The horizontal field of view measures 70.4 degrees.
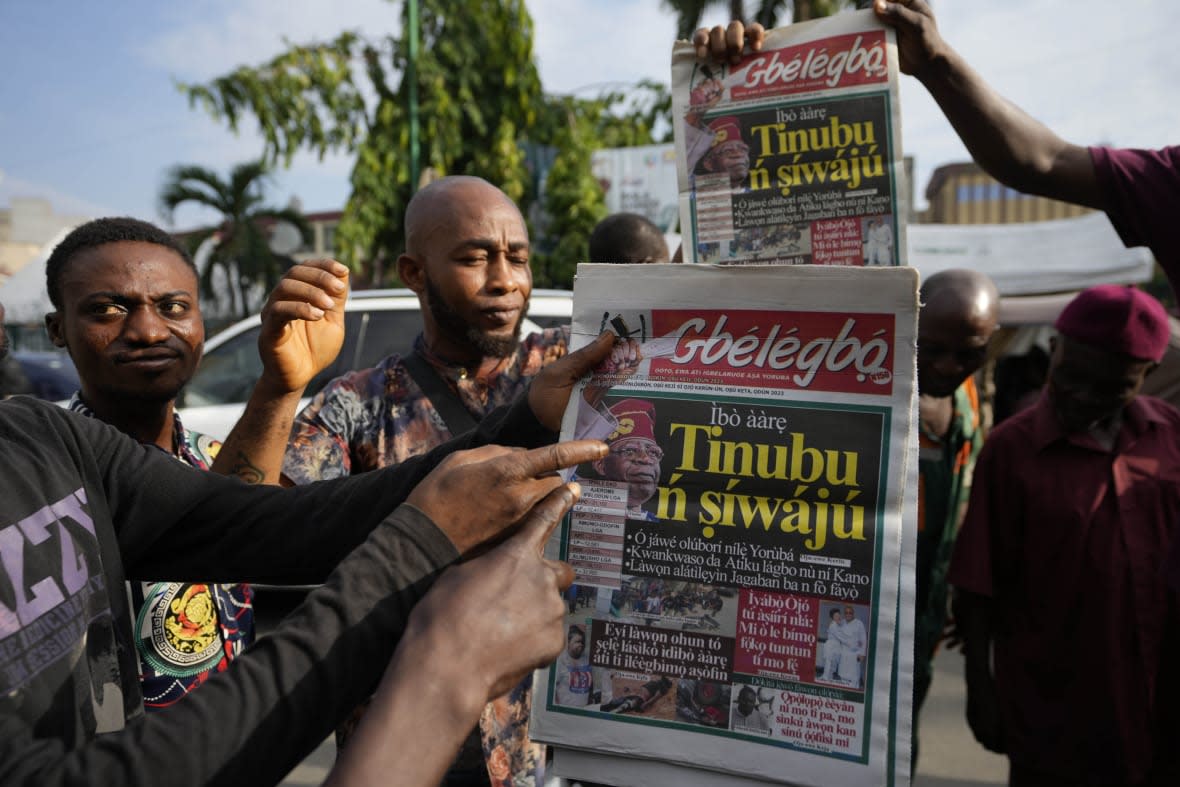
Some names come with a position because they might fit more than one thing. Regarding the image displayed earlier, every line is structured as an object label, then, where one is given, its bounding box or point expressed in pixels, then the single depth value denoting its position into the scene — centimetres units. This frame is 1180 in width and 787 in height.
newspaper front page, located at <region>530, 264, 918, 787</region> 107
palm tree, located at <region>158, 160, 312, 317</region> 1599
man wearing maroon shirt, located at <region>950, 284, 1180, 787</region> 223
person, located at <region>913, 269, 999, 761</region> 271
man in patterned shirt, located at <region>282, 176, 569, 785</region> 195
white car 500
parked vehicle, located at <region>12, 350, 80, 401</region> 839
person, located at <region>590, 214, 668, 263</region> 301
